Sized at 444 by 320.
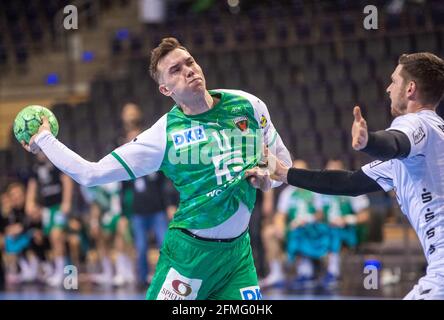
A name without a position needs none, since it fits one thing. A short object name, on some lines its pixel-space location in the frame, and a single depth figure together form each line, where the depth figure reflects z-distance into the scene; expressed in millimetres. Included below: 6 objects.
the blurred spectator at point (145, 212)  9789
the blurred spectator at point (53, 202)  10875
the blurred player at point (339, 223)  10102
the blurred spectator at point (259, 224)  10031
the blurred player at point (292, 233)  10242
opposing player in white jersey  4125
